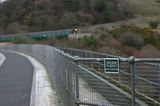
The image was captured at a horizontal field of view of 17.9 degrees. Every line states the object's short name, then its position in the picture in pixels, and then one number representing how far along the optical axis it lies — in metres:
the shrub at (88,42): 65.67
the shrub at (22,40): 82.39
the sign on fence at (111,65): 8.03
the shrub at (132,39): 75.71
